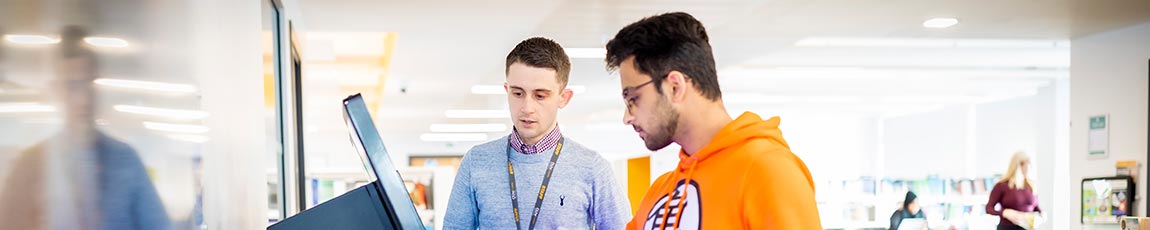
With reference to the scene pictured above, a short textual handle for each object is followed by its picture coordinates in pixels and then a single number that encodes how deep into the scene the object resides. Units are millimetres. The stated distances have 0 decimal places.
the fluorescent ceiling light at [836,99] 12013
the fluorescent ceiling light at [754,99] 11203
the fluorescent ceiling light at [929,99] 11938
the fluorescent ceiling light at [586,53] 7012
